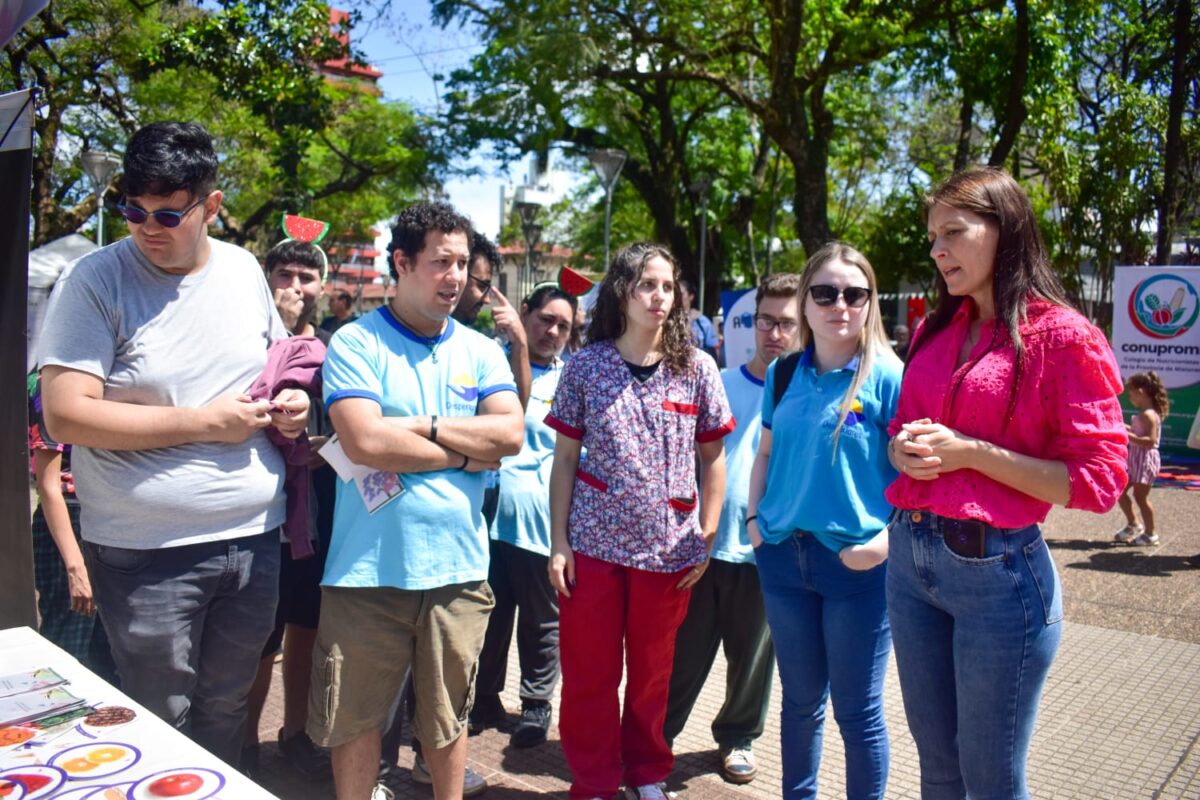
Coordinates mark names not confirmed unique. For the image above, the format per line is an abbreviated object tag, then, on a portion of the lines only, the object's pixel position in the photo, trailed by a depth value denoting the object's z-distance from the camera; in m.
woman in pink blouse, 2.12
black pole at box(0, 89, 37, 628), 2.22
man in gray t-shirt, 2.44
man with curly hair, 2.75
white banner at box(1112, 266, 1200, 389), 11.86
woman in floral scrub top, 3.25
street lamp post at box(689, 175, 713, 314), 19.26
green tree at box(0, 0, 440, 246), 11.82
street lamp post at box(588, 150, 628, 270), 14.88
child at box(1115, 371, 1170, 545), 7.93
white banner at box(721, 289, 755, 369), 9.53
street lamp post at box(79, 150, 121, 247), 14.97
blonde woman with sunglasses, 2.90
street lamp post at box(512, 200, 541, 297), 18.75
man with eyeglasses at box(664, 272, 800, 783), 3.75
